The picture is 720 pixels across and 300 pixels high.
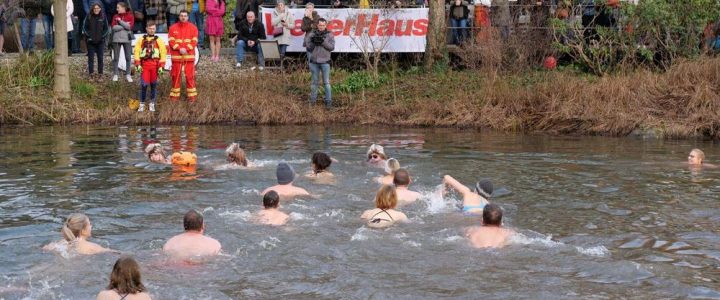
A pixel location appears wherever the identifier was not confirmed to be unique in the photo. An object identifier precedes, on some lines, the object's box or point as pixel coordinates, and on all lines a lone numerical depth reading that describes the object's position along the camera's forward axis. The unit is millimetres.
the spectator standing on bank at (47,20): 29047
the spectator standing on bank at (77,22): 29141
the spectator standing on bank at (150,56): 24719
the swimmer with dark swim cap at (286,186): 15758
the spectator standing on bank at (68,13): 27203
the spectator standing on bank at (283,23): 28359
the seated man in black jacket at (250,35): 28531
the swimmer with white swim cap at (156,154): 18734
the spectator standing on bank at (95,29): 26734
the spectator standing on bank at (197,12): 29297
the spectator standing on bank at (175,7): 28656
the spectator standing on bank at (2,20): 28141
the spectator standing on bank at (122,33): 26688
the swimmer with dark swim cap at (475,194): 14578
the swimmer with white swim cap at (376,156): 18438
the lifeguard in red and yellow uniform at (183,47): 25078
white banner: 28219
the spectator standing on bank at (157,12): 28656
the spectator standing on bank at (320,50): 25250
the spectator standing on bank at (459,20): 28500
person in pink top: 28750
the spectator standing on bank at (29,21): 29188
